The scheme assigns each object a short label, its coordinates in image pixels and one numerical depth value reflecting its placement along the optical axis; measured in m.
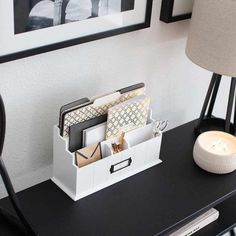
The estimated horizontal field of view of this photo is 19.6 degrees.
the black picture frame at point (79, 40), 1.82
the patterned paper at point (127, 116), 1.93
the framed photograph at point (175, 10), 2.10
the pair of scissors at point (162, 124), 2.38
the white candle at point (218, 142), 2.07
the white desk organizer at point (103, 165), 1.90
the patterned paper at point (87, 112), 1.87
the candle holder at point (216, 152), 2.03
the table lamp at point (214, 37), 1.90
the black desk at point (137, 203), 1.86
